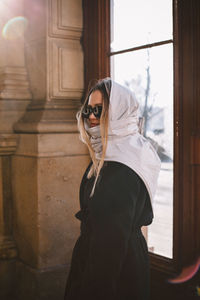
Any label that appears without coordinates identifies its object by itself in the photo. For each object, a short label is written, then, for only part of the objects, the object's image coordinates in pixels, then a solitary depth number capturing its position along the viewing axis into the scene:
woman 2.43
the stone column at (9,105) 4.18
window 3.45
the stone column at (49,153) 3.96
